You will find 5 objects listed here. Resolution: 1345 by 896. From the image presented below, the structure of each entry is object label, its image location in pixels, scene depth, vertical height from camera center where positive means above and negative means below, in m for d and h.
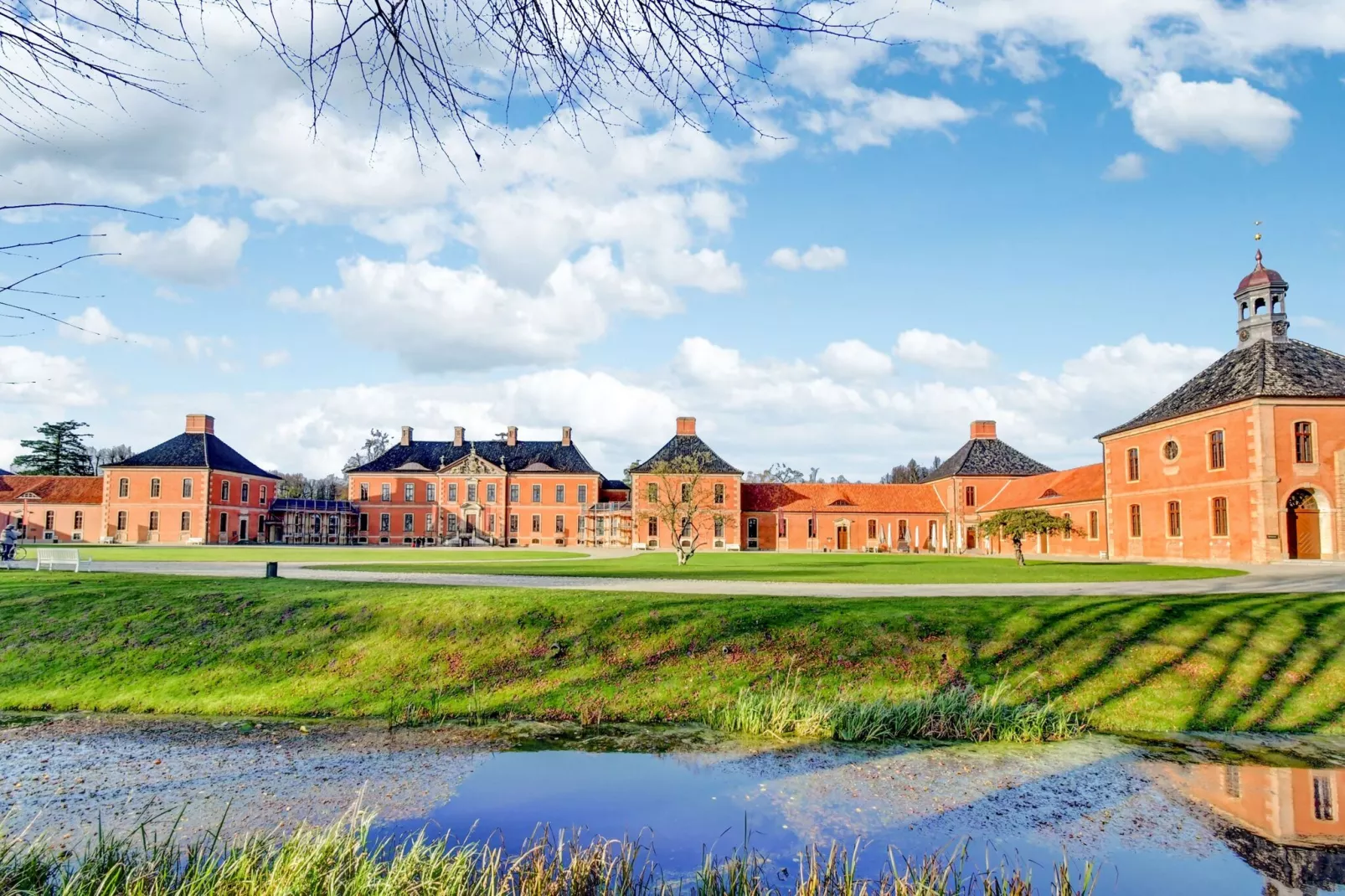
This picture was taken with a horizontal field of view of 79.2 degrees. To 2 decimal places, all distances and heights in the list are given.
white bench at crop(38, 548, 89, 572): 18.81 -1.08
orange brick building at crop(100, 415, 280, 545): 56.22 +0.99
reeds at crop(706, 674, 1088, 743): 9.01 -2.33
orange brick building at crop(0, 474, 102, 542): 55.81 +0.29
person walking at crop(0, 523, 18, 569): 23.35 -0.95
